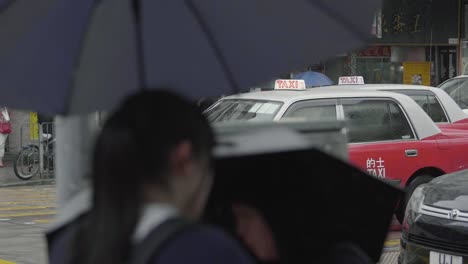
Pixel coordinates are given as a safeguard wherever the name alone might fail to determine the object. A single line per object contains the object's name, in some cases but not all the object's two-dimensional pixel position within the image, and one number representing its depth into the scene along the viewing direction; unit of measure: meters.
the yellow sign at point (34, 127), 17.92
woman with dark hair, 1.60
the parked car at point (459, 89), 15.41
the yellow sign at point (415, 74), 24.78
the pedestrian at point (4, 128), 17.66
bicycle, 16.39
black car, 5.62
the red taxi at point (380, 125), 9.25
